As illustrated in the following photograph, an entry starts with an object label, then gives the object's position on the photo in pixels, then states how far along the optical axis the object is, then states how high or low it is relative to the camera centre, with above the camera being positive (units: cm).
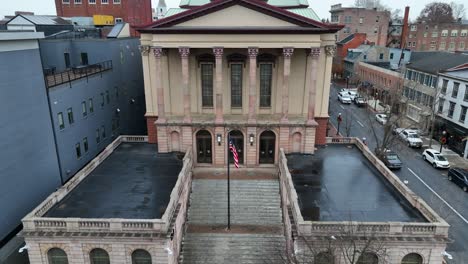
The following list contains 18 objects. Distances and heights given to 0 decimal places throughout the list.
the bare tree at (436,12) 13671 +930
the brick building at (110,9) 6261 +459
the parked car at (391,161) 4344 -1514
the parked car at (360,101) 7391 -1354
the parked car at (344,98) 7662 -1334
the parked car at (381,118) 6188 -1437
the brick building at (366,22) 10812 +384
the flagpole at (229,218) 2694 -1359
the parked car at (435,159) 4338 -1510
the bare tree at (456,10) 16755 +1155
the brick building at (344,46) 9881 -306
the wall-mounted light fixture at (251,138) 3353 -952
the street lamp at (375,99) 7169 -1314
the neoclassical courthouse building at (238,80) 3117 -418
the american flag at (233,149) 2633 -829
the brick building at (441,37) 10006 -55
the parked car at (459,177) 3756 -1504
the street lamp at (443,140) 4822 -1404
